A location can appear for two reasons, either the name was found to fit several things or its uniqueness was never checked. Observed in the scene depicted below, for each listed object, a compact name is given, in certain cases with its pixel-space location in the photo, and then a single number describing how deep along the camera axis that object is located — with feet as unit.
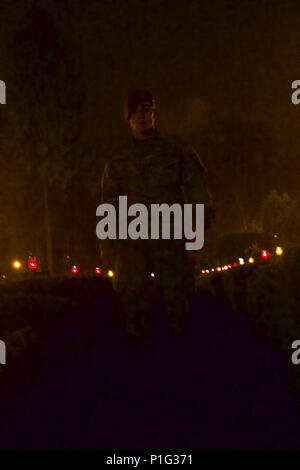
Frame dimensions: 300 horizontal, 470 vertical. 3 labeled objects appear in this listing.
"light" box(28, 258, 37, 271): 90.87
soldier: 16.44
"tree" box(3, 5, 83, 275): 112.68
